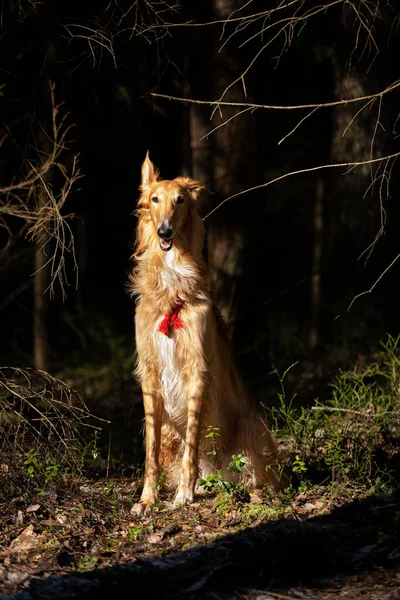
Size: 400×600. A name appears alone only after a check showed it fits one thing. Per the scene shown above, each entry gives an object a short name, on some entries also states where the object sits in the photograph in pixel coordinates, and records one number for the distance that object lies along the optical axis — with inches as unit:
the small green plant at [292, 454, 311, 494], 463.4
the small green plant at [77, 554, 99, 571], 382.3
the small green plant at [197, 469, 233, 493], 444.5
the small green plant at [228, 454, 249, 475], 446.9
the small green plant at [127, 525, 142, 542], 418.0
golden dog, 469.7
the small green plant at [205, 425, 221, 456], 467.4
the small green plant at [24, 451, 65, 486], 465.7
